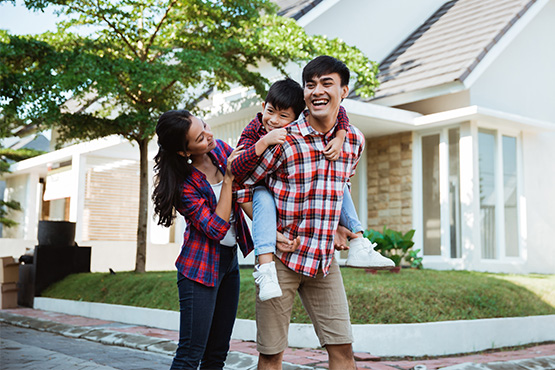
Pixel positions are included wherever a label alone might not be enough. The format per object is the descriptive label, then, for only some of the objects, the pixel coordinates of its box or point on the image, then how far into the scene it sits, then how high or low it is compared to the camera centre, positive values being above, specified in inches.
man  100.7 +4.6
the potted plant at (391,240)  303.4 +1.4
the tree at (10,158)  660.1 +93.8
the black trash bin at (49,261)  390.0 -15.2
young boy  98.7 +11.3
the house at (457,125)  402.9 +81.0
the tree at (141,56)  314.0 +102.4
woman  104.7 +1.7
